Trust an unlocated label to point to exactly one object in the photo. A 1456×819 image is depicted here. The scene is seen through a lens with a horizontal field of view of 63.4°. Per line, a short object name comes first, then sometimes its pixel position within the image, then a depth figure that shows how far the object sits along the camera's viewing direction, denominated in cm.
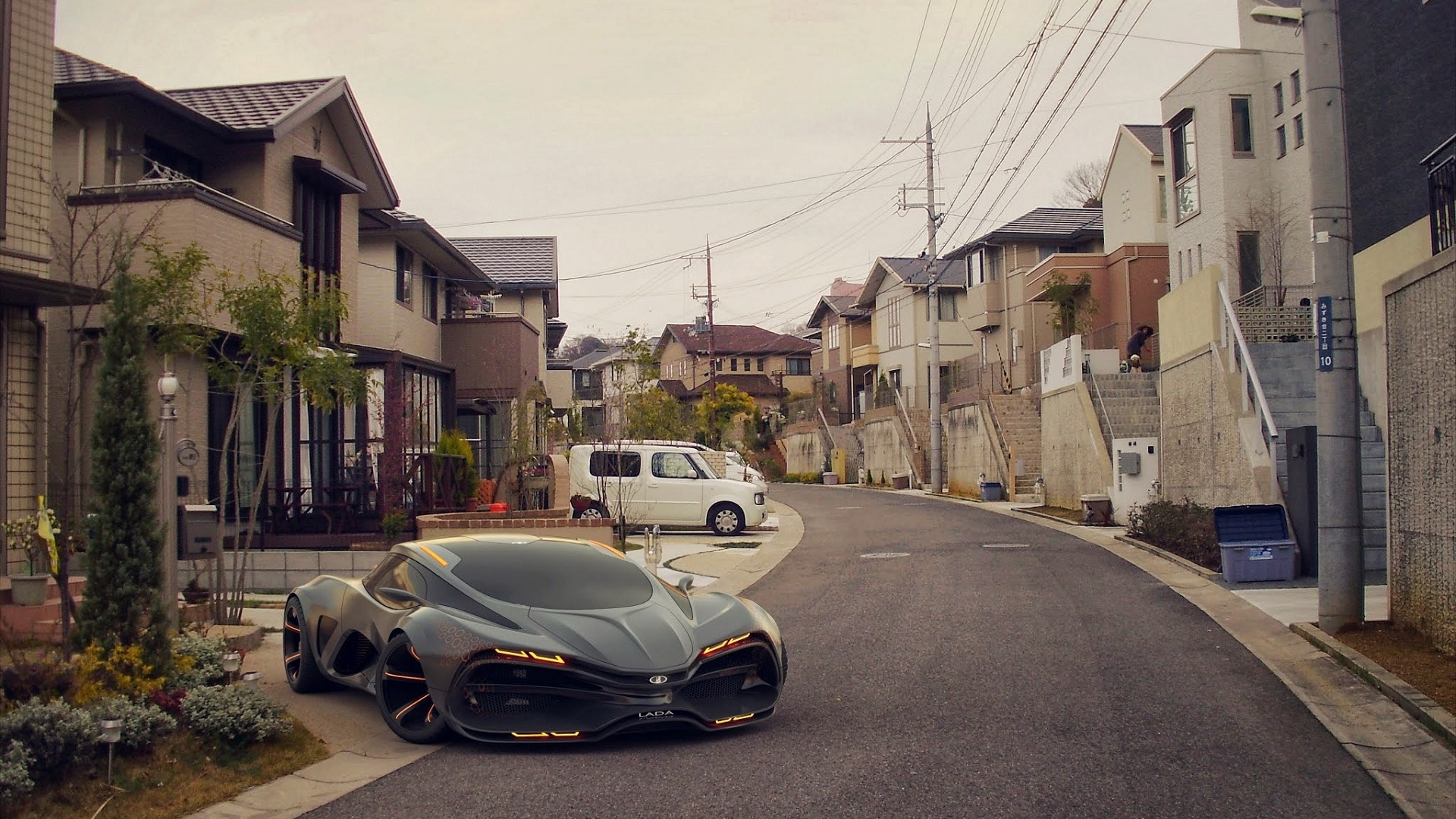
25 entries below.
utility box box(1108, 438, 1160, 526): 2148
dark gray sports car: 682
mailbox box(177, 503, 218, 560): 928
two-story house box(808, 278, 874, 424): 5944
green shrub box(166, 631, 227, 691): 722
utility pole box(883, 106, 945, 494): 3660
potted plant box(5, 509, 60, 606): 1016
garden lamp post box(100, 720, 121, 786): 577
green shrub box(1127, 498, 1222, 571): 1554
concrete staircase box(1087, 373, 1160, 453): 2547
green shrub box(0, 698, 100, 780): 573
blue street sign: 1028
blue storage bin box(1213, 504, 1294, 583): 1371
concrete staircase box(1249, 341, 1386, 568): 1498
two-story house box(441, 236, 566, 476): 2497
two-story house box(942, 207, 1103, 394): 4197
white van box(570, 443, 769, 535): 2323
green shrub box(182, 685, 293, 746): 670
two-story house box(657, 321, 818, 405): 7819
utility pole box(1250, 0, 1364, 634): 1012
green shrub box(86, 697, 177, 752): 620
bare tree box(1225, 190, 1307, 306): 2738
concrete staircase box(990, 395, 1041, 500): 3253
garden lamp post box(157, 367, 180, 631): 809
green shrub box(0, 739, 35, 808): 542
